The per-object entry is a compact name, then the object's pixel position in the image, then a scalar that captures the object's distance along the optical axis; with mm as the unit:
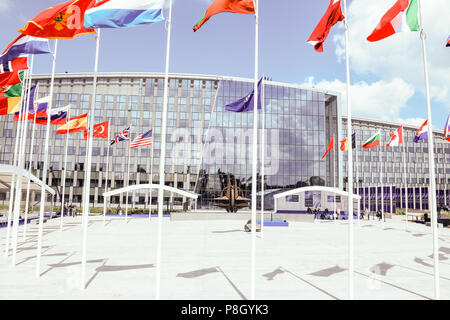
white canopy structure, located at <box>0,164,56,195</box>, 19000
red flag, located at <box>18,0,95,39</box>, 8773
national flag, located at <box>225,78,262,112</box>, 12984
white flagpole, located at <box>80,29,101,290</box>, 8844
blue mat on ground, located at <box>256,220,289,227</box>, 29572
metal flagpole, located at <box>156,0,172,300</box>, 7757
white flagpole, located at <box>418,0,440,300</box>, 8086
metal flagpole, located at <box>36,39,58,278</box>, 10124
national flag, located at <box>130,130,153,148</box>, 28156
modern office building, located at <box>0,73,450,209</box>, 62281
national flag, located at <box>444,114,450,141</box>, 17025
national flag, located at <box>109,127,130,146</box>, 30344
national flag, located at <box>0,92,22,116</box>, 14266
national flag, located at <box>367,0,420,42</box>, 8945
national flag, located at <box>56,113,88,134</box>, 21125
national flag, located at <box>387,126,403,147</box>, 26500
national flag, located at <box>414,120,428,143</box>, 20481
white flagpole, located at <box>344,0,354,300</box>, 7668
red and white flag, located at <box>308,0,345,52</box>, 8797
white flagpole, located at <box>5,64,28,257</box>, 13499
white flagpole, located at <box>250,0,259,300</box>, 8014
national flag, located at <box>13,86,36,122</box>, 14505
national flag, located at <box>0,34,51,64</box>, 10688
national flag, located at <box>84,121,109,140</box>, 25516
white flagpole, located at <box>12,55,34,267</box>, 12406
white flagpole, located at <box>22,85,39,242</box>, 17884
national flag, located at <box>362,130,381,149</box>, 26891
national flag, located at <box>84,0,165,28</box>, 8234
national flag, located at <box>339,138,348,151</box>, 30134
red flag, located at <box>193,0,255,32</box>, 8805
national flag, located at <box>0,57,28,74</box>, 11245
